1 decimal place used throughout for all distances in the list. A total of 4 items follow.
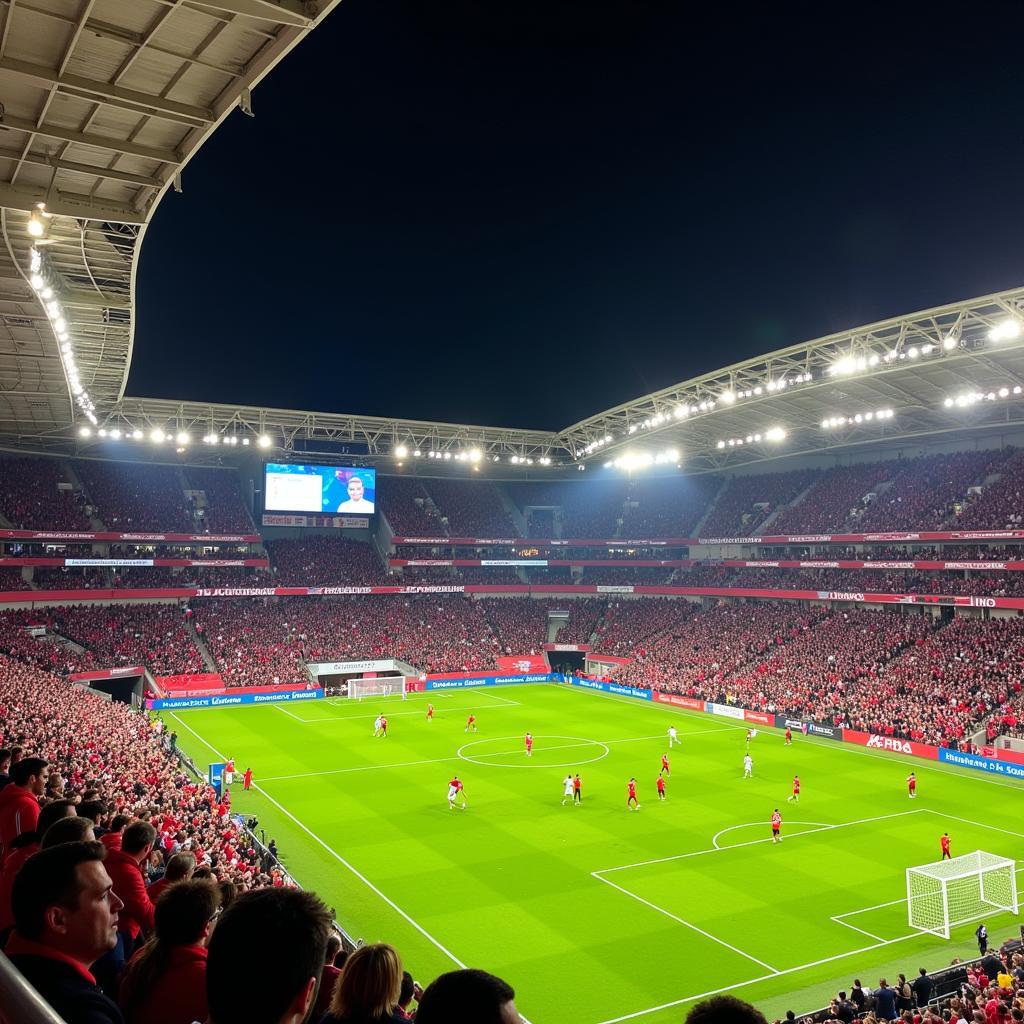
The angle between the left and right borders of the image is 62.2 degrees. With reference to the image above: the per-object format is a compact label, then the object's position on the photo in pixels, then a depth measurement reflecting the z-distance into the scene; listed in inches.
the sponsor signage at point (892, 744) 1518.2
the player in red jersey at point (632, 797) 1186.1
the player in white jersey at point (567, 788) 1242.6
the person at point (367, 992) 142.6
